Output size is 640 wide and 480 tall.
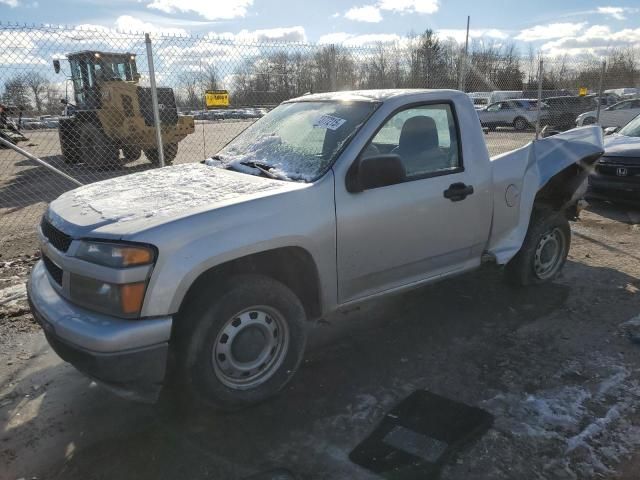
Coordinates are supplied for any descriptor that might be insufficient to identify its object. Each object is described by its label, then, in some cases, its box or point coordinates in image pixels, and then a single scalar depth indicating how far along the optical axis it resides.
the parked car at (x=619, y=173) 7.52
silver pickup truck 2.62
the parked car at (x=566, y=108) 24.03
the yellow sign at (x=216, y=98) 7.18
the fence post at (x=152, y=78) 6.25
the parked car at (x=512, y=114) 25.33
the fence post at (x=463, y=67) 9.32
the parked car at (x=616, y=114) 20.53
